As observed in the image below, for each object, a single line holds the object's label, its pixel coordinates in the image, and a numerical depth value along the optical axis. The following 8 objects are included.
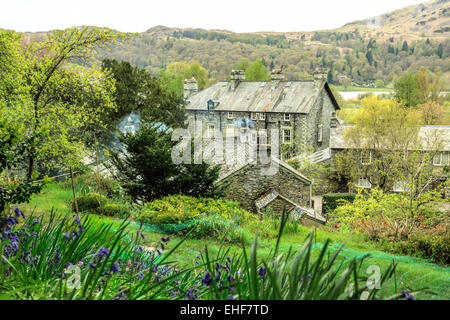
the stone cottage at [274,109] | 28.33
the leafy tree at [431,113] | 38.97
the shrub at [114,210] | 9.45
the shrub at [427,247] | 8.17
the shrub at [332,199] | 19.89
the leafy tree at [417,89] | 45.28
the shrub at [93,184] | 12.12
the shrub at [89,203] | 9.58
